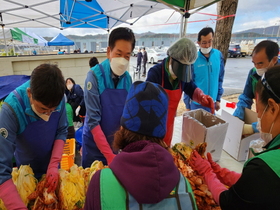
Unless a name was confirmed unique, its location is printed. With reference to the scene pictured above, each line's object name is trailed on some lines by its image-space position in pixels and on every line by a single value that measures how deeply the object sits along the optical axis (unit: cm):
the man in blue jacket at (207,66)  255
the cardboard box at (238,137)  202
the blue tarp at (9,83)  132
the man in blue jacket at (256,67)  190
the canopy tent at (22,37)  1011
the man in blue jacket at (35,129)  92
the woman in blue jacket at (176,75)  158
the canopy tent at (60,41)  1308
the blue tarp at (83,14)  528
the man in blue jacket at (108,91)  137
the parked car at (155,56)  1532
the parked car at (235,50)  1880
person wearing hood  54
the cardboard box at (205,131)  165
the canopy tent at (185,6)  250
